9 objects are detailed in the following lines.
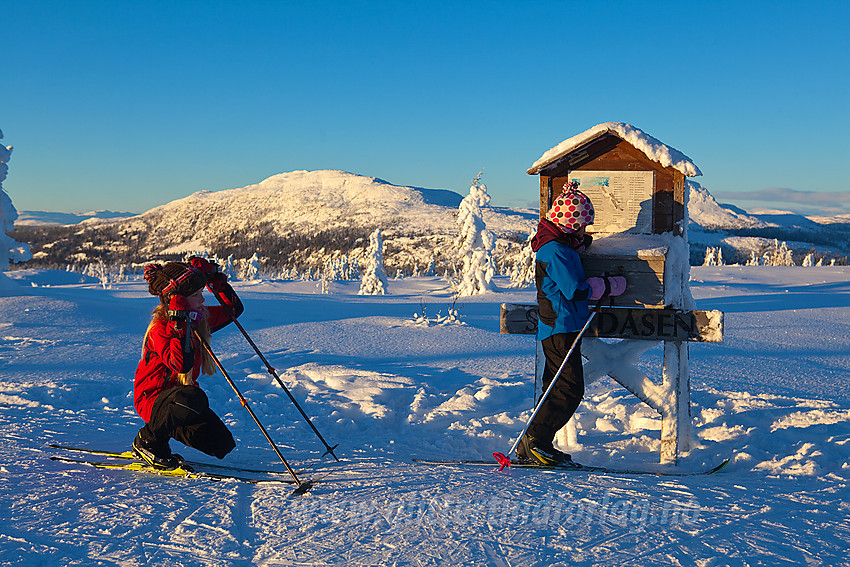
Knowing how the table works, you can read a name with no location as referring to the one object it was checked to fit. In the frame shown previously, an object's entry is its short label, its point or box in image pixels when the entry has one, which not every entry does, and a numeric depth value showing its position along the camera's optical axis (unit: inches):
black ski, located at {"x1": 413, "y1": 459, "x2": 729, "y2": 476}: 158.8
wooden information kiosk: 171.8
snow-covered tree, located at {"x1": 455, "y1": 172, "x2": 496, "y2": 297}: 921.5
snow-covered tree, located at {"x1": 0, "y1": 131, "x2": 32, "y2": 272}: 643.5
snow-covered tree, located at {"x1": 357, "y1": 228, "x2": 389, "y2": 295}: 1169.4
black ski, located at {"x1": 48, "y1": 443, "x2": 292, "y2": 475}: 159.7
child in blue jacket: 161.9
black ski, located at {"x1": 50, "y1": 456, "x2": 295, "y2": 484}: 149.2
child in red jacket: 150.7
